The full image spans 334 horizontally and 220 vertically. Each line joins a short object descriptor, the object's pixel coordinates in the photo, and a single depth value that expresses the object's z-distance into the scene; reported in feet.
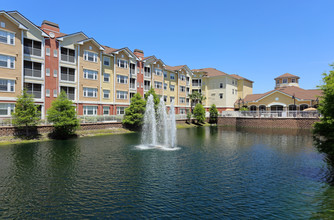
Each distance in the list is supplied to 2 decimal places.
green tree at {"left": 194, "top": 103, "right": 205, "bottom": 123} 184.75
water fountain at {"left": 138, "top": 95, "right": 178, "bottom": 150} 80.28
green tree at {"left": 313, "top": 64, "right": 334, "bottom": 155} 43.83
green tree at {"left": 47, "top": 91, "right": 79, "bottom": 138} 95.61
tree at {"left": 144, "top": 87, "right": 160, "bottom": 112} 145.59
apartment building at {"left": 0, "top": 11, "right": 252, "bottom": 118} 101.09
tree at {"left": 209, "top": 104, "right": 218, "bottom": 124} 197.47
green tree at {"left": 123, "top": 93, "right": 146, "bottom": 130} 133.28
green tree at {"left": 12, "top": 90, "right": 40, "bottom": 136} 86.84
